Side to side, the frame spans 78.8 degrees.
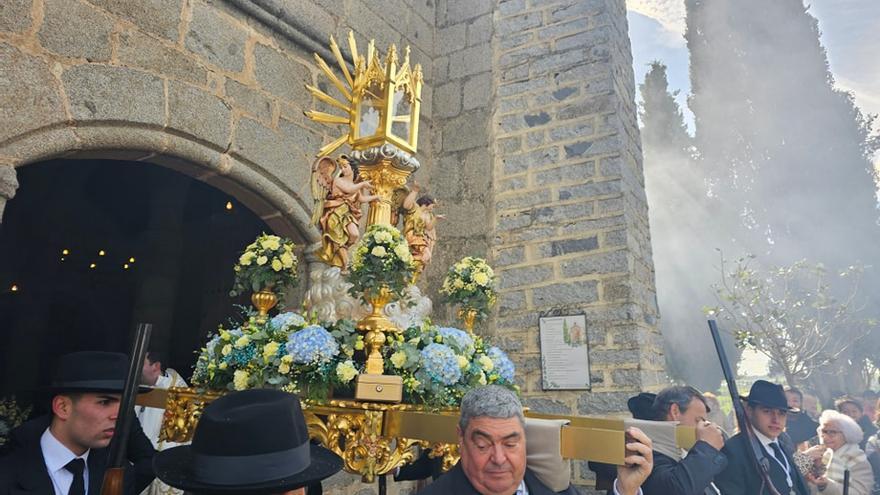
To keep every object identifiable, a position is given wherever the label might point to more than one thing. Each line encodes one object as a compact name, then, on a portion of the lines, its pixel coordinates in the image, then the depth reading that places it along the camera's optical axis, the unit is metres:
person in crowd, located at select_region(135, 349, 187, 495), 3.71
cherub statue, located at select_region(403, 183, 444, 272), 3.00
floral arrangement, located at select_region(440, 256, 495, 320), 2.96
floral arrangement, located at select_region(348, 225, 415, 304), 2.28
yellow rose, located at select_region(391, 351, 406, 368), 2.19
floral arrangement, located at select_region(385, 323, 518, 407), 2.17
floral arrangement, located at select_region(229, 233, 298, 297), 2.77
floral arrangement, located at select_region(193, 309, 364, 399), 2.12
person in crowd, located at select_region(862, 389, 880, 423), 7.83
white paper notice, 4.54
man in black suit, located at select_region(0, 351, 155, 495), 2.17
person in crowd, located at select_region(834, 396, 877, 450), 6.37
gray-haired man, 1.86
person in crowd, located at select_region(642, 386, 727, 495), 2.57
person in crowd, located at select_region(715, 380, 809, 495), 3.25
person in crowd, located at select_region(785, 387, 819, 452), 6.38
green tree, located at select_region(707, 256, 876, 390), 9.87
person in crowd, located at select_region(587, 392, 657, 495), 3.32
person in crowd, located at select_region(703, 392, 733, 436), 6.39
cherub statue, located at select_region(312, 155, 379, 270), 2.71
